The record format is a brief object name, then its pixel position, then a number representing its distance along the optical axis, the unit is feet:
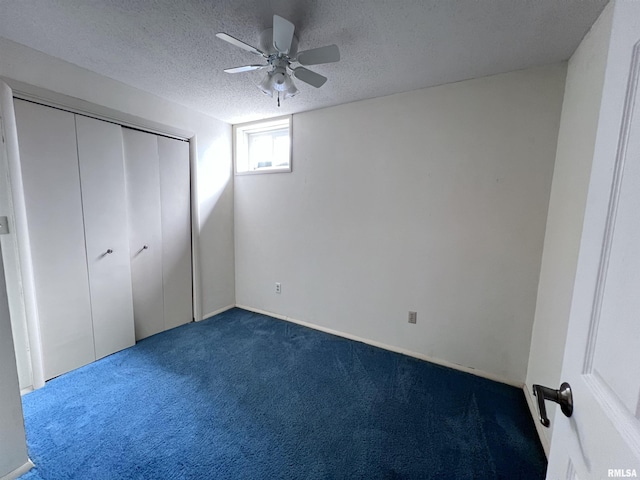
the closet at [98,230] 6.45
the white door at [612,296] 1.43
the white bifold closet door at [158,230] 8.40
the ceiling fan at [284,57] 4.56
